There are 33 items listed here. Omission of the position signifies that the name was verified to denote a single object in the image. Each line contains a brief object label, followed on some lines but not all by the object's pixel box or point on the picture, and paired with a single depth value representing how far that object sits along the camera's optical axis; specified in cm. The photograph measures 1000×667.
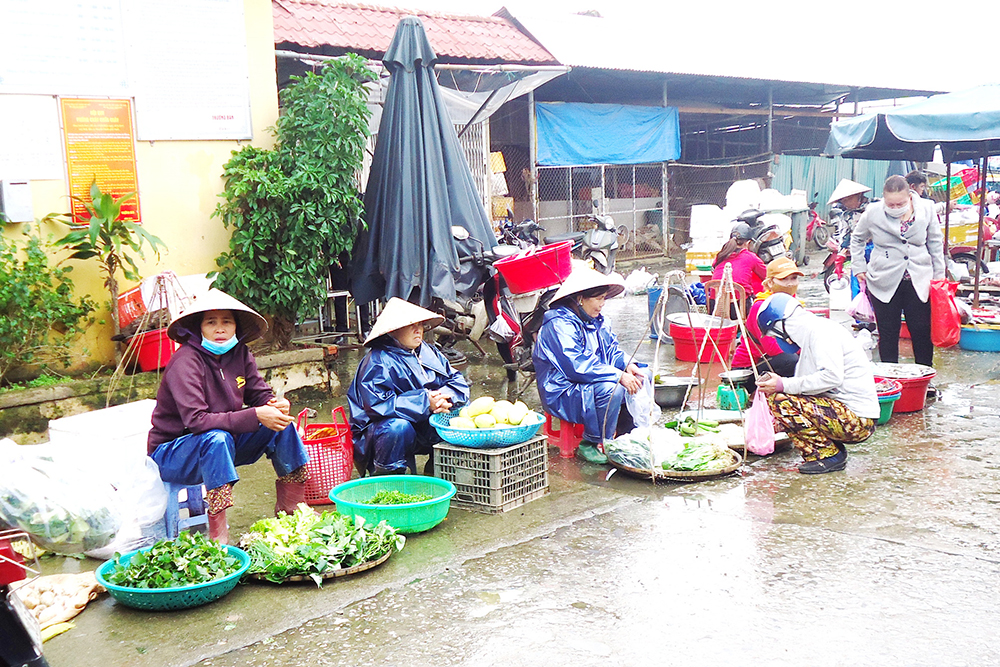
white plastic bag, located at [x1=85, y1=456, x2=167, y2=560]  405
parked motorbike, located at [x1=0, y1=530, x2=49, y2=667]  267
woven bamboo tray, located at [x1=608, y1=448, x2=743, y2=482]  502
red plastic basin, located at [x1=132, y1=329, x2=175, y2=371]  638
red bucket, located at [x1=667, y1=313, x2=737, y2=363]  781
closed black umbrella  724
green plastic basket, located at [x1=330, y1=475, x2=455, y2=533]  422
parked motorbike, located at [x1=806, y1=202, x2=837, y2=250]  1847
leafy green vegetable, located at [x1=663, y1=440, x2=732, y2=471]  508
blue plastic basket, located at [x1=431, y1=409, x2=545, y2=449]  454
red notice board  636
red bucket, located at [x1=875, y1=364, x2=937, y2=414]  631
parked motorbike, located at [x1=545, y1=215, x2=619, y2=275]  913
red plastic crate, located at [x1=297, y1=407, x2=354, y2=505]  475
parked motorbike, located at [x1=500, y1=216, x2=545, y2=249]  906
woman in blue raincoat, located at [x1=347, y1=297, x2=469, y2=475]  473
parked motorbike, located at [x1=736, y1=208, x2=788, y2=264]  803
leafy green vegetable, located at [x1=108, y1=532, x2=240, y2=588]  353
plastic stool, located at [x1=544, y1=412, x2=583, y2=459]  567
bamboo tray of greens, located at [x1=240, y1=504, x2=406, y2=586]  376
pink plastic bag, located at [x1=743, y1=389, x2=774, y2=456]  535
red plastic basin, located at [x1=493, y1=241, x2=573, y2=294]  714
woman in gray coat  706
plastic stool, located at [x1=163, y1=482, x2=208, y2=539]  414
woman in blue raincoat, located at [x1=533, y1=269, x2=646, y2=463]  535
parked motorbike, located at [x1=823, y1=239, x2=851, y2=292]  1154
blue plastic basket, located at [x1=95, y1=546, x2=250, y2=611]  344
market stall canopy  764
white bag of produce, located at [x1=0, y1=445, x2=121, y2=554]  288
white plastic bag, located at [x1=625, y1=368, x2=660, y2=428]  543
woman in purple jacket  400
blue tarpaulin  1403
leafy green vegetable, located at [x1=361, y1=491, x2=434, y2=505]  433
